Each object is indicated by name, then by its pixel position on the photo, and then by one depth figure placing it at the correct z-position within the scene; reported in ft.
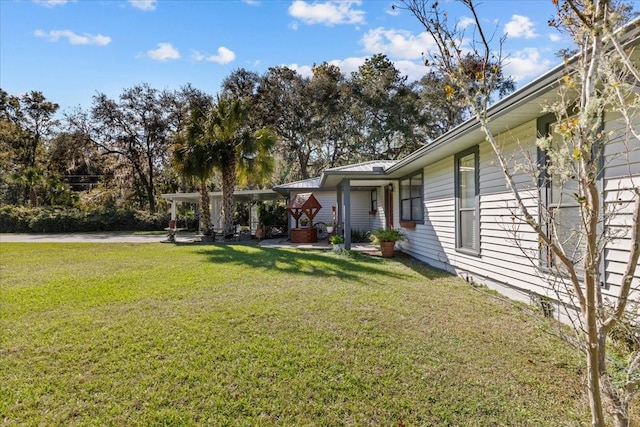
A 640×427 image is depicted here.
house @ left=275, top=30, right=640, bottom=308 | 11.44
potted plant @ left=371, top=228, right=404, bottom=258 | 33.01
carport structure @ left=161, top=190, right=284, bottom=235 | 57.47
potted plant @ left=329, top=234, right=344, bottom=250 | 36.76
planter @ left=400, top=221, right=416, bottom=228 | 32.27
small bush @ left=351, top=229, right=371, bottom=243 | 48.83
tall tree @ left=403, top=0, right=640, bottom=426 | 5.08
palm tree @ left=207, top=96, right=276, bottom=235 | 46.34
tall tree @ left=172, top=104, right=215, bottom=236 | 45.78
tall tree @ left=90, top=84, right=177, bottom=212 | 83.41
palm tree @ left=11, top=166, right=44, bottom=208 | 86.69
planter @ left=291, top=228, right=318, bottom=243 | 47.91
